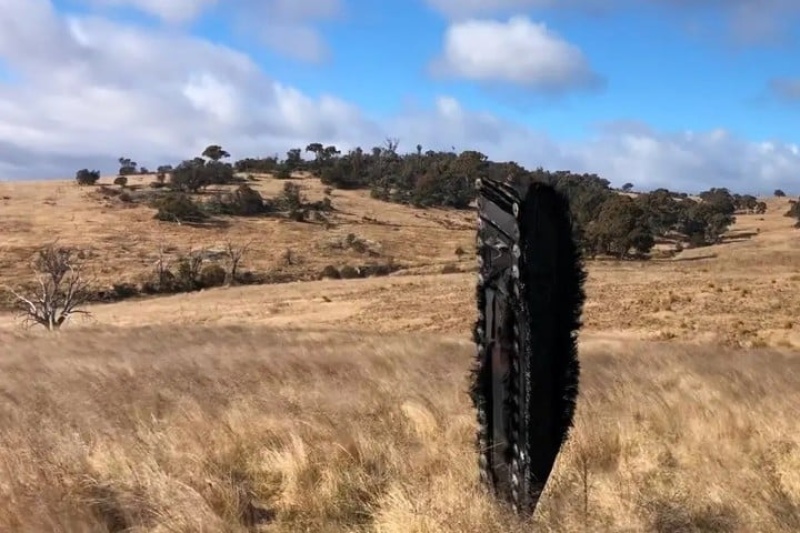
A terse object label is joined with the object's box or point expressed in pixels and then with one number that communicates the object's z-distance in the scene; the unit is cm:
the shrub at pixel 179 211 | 6781
